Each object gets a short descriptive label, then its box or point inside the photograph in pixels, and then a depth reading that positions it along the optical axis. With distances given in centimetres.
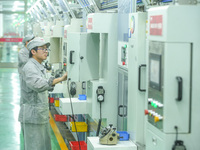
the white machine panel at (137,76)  378
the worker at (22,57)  707
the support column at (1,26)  2030
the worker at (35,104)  488
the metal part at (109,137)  401
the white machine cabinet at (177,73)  287
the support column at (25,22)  1963
